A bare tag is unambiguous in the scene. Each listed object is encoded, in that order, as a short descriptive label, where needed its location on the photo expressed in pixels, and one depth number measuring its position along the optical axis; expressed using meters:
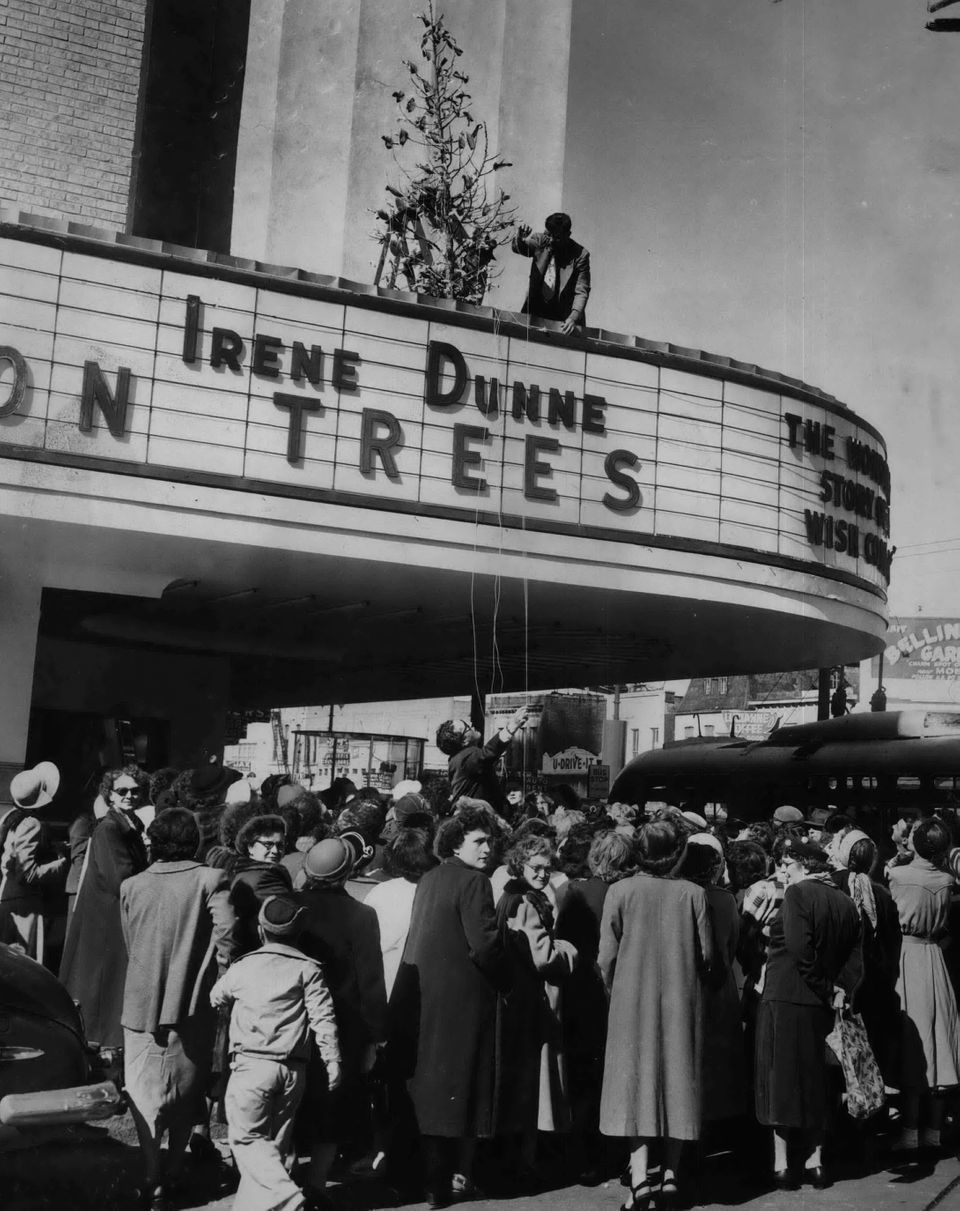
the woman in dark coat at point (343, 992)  5.41
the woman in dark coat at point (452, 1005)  5.69
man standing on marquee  13.36
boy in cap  4.93
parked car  4.40
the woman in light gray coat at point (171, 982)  5.66
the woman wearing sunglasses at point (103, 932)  6.44
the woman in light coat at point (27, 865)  7.55
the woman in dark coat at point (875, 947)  6.79
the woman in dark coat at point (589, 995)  6.50
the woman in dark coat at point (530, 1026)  5.96
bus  19.34
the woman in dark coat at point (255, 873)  5.65
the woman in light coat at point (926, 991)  6.98
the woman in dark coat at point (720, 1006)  6.08
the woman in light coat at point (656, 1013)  5.78
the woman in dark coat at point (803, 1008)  6.11
